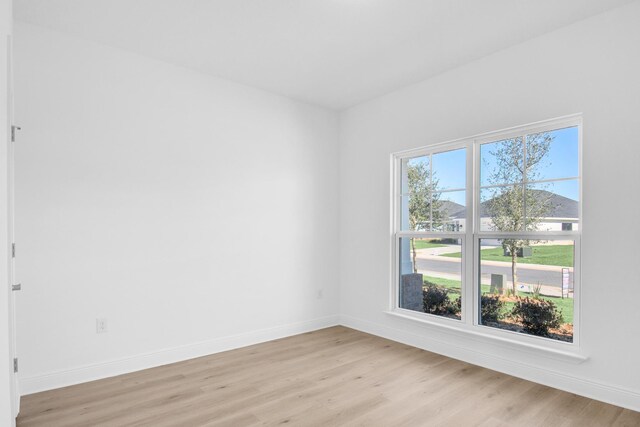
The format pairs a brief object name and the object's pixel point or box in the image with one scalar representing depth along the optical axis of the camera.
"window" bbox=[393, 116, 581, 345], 3.09
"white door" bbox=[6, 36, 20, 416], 2.19
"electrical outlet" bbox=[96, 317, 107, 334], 3.19
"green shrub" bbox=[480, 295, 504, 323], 3.49
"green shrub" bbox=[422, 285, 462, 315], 3.85
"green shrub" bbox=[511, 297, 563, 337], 3.14
